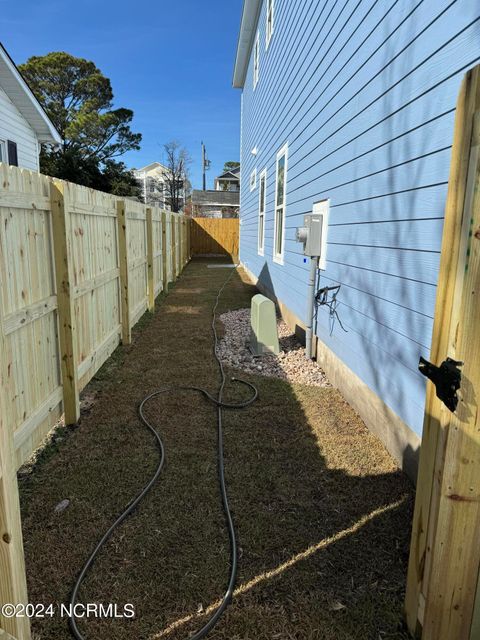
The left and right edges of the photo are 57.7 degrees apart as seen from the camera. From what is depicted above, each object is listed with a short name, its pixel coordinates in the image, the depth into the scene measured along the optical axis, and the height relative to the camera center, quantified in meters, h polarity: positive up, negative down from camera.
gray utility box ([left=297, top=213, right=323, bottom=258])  4.38 -0.02
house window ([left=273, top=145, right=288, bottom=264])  6.83 +0.43
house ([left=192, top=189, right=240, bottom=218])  38.91 +2.51
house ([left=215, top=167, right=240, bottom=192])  49.19 +5.63
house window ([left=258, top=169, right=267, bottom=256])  9.41 +0.48
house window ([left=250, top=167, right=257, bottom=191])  11.13 +1.35
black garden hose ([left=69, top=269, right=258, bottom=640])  1.69 -1.45
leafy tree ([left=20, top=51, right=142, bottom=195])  26.42 +7.15
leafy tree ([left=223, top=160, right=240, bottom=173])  70.66 +10.51
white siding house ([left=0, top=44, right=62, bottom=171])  8.95 +2.44
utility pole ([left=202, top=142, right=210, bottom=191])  49.42 +7.50
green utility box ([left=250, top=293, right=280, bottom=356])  4.93 -1.08
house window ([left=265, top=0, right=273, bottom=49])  7.91 +3.85
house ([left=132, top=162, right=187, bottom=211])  42.00 +4.28
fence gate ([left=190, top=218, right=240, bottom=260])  22.09 -0.31
